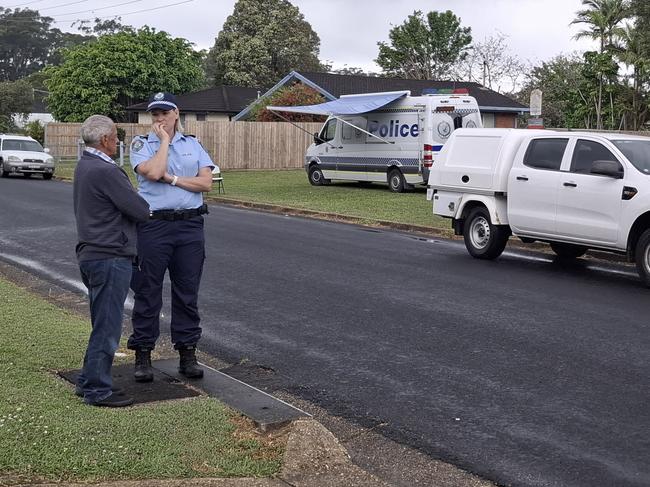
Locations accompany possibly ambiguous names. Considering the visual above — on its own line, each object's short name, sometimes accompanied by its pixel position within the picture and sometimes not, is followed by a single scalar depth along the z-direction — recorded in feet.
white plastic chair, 86.17
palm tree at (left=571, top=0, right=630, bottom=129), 155.63
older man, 18.85
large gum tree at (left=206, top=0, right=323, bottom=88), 218.18
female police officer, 20.76
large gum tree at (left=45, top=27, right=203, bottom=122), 182.70
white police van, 83.51
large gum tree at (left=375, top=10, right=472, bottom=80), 221.25
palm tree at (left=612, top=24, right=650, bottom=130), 130.45
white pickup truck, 37.99
